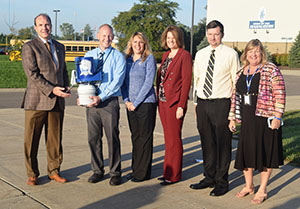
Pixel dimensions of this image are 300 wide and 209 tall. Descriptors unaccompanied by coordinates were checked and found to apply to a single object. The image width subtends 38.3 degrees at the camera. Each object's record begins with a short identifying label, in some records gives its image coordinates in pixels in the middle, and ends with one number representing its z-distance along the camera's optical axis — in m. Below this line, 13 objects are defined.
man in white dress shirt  5.05
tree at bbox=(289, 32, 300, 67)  43.88
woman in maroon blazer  5.29
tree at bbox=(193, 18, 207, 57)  62.19
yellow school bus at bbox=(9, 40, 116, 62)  54.47
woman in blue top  5.45
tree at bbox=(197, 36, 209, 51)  46.27
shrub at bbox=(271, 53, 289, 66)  46.88
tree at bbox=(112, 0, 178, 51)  55.98
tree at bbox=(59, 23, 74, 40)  108.62
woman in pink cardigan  4.70
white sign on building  54.75
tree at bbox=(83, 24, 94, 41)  112.51
